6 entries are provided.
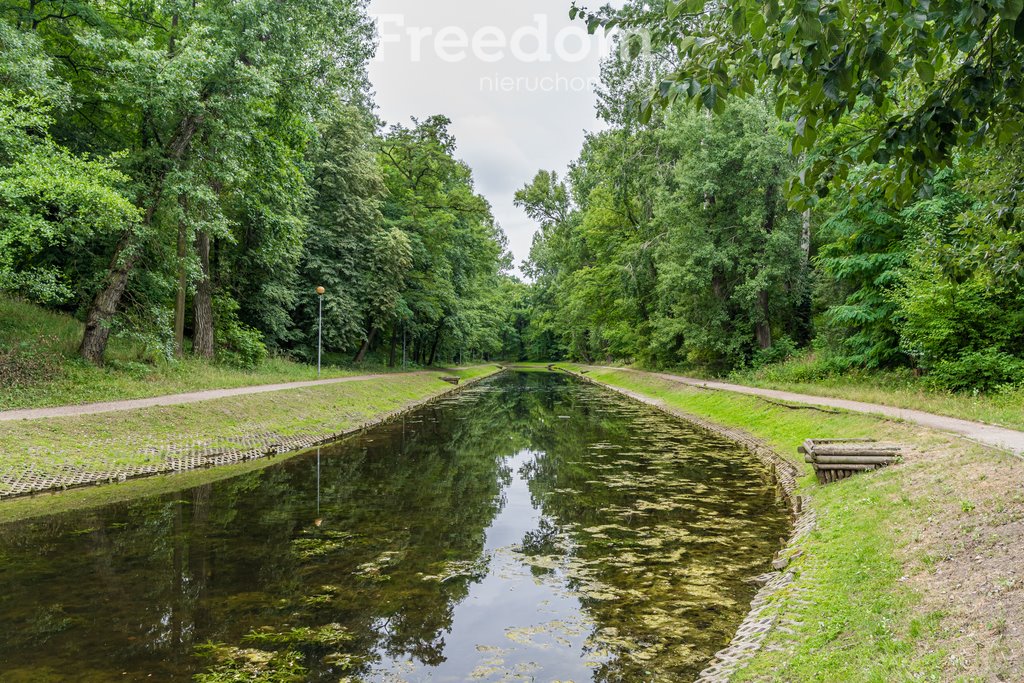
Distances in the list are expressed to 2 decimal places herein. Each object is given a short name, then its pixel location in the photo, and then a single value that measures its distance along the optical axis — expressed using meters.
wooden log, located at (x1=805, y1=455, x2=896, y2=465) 9.61
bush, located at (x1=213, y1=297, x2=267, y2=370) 25.97
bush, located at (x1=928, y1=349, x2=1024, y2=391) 15.28
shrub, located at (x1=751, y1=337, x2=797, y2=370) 27.66
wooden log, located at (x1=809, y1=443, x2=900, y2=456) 9.79
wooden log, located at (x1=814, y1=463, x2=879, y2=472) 9.68
